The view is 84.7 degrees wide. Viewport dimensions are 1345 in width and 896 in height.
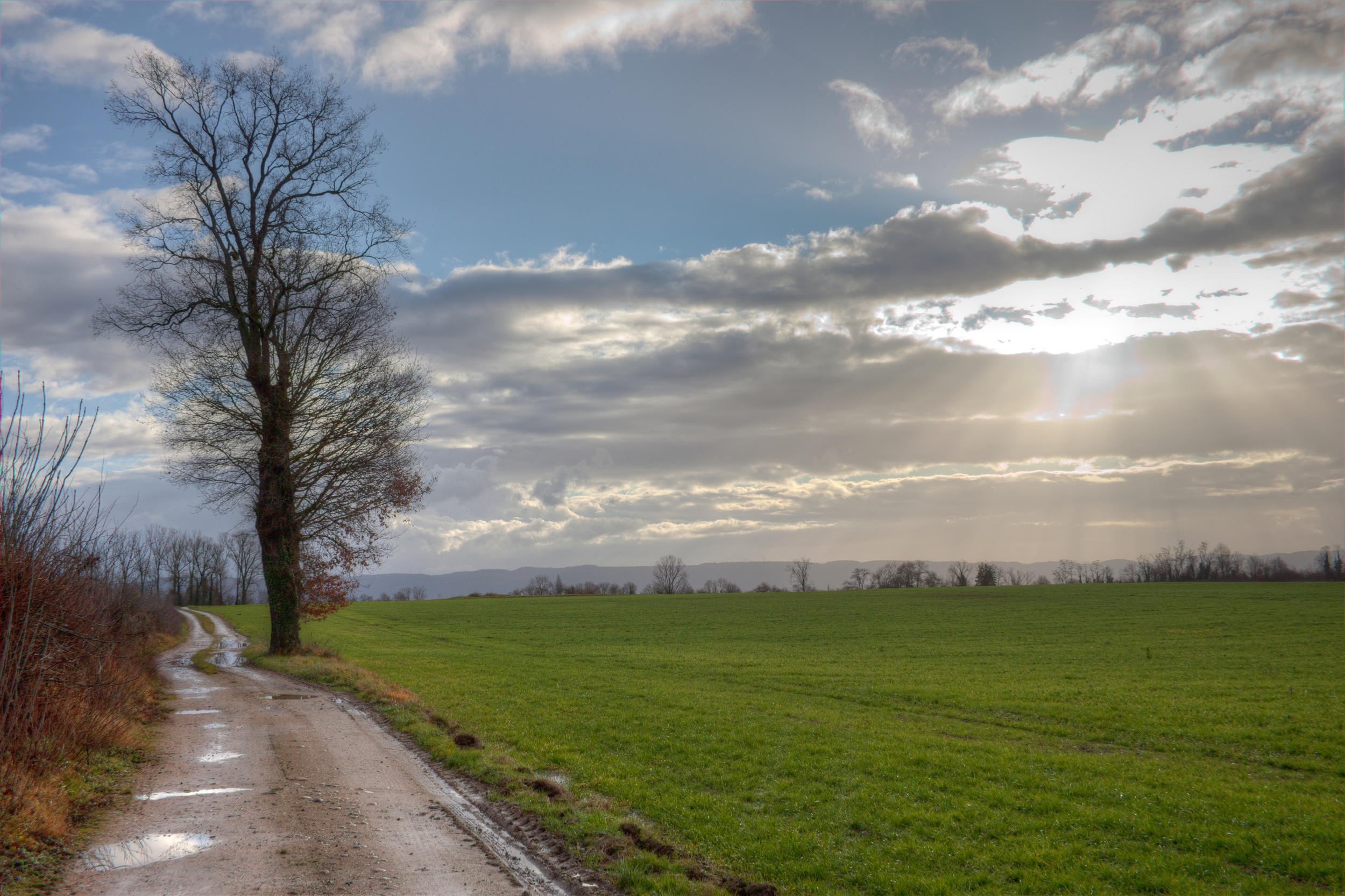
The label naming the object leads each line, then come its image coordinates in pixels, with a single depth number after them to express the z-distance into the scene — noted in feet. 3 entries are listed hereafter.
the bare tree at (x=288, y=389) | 85.30
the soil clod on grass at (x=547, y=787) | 35.35
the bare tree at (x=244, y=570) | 434.30
